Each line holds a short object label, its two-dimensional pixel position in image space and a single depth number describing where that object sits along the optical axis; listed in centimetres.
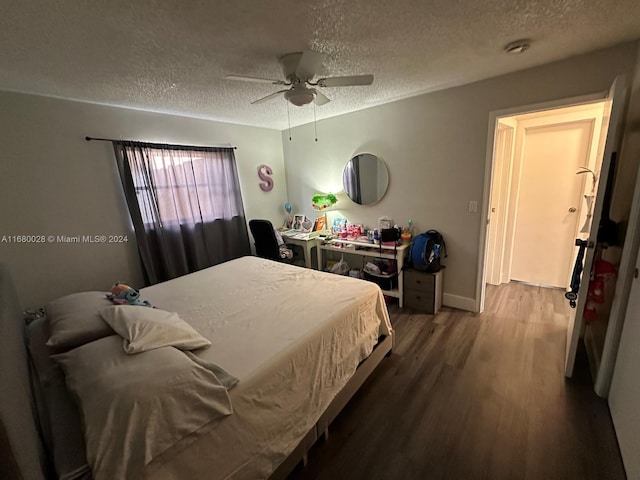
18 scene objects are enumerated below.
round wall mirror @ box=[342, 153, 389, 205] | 328
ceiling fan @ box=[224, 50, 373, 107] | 177
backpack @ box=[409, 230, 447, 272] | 279
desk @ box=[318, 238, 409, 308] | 299
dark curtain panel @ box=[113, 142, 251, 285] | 285
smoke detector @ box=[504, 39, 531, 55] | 175
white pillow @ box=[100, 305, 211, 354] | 118
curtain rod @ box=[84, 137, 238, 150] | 253
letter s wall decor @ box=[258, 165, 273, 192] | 403
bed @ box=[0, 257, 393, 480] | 91
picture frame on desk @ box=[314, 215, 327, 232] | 399
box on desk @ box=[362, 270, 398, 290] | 315
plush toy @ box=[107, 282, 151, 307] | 171
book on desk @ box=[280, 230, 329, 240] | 372
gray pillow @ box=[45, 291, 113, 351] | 131
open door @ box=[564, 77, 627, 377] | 153
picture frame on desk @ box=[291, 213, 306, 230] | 424
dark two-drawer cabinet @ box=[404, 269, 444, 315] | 283
